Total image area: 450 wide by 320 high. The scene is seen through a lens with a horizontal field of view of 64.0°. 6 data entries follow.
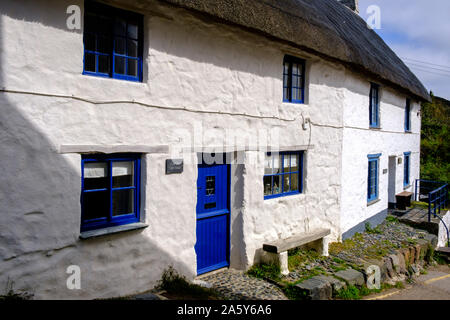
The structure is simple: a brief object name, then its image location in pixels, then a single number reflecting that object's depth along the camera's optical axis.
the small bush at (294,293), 5.57
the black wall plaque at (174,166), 5.20
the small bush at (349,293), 6.07
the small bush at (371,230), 10.02
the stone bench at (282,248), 6.37
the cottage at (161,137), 3.93
